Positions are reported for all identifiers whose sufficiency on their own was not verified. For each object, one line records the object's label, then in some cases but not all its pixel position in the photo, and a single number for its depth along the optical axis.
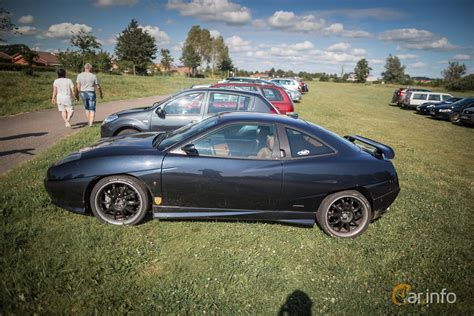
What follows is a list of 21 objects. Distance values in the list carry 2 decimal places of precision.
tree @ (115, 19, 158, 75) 69.38
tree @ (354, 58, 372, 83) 103.69
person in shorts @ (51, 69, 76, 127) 8.25
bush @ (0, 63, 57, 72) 31.34
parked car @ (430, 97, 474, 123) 16.89
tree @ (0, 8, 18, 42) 21.48
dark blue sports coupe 3.44
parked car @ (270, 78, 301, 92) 26.55
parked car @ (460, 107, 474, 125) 15.22
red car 10.59
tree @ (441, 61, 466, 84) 76.75
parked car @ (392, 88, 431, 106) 24.94
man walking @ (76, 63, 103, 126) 8.52
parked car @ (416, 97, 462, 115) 19.78
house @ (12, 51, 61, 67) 71.46
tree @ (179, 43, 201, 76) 73.31
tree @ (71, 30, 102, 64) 39.02
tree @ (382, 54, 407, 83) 100.94
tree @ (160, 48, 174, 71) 80.88
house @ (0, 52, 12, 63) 48.13
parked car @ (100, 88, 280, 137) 6.36
